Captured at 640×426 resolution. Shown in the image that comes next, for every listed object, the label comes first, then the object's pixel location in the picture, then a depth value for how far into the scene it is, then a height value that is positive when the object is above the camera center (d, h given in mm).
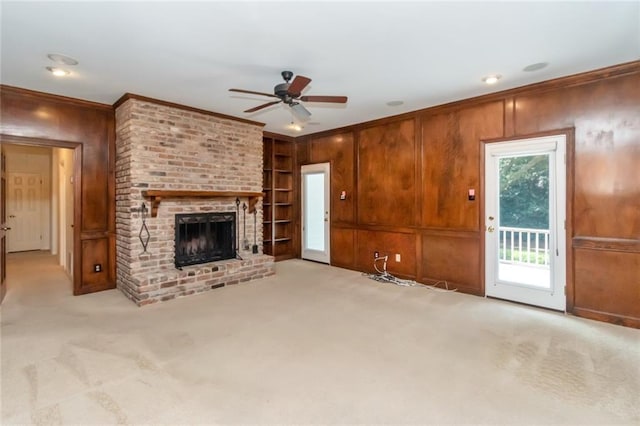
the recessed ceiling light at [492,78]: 3670 +1580
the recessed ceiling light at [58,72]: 3418 +1568
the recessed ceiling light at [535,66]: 3338 +1564
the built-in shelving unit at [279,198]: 6801 +367
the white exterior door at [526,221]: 3814 -98
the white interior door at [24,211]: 7688 +106
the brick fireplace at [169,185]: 4324 +445
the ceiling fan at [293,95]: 3119 +1240
